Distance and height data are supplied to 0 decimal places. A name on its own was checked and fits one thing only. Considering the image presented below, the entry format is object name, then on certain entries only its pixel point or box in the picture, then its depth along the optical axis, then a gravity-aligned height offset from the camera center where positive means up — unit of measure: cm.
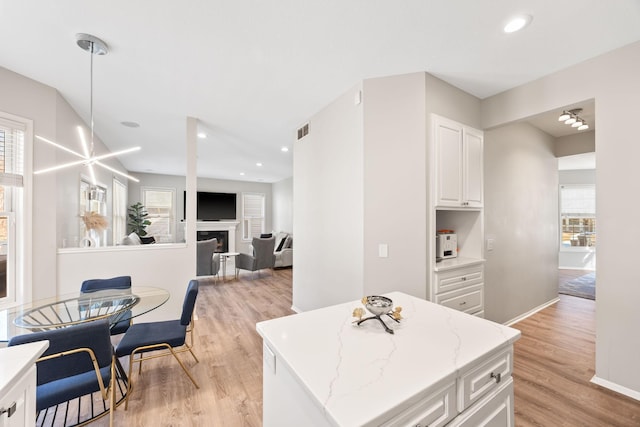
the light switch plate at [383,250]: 257 -35
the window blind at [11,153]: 242 +57
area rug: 468 -140
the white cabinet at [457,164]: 255 +51
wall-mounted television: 828 +26
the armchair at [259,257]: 619 -103
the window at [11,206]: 244 +7
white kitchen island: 83 -56
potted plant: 725 -19
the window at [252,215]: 927 -3
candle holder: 133 -49
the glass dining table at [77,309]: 179 -75
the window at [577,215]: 694 -2
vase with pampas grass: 324 -10
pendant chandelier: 196 +130
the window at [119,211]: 596 +7
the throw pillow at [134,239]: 480 -48
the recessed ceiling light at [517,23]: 179 +132
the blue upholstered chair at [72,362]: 138 -81
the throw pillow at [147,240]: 635 -63
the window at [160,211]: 790 +9
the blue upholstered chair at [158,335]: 199 -97
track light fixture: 316 +117
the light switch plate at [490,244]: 313 -35
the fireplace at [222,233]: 822 -60
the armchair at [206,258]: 543 -92
